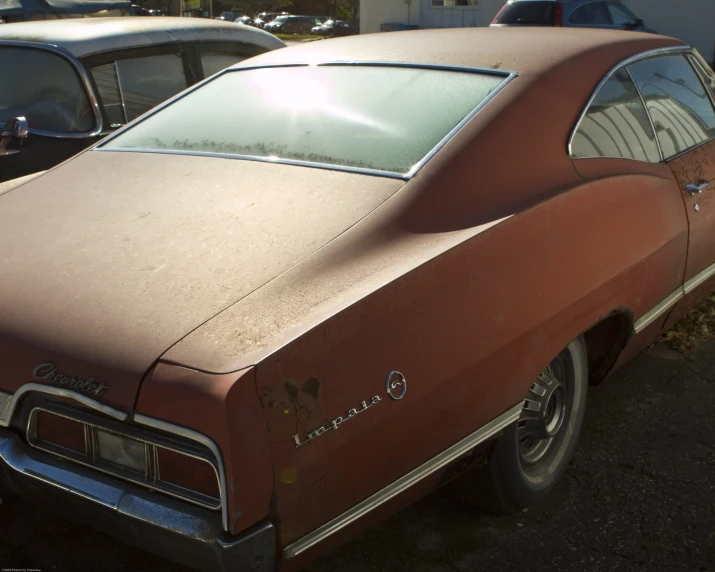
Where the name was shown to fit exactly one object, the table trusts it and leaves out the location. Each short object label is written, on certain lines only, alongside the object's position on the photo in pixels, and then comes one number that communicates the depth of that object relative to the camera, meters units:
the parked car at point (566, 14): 14.62
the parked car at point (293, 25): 46.31
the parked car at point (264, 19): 48.12
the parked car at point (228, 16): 43.70
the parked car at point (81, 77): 4.95
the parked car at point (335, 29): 38.66
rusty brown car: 1.88
